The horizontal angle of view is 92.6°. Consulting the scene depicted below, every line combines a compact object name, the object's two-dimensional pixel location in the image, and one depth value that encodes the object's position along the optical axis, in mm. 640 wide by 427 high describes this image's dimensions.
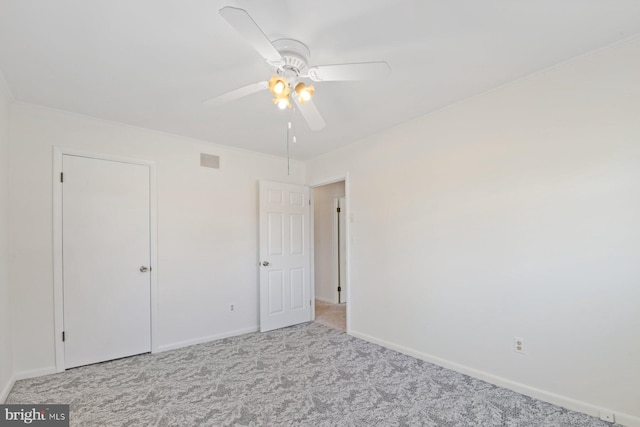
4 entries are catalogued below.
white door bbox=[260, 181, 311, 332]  4165
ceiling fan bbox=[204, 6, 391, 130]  1494
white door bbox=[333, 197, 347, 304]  5770
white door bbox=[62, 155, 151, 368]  2943
